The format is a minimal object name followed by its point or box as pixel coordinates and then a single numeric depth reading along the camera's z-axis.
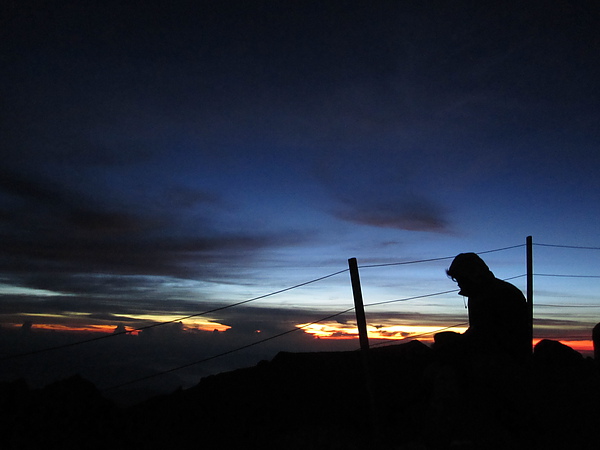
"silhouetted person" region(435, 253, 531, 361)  6.25
